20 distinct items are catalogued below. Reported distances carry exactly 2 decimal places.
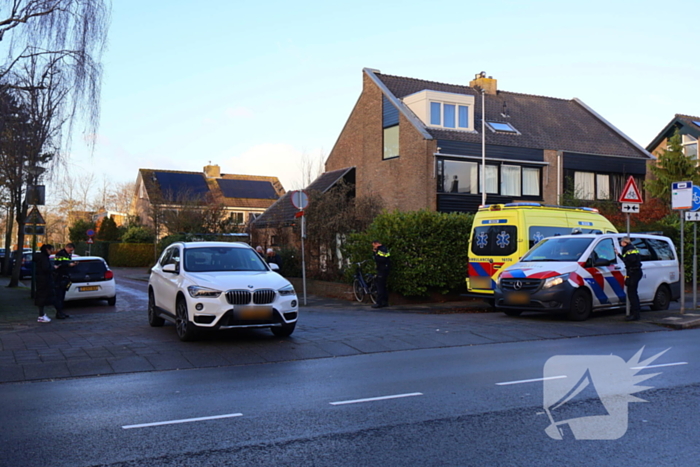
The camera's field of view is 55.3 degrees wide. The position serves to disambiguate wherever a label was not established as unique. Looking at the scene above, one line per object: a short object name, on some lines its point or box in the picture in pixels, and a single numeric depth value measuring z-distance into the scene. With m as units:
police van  13.40
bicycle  17.94
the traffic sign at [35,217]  22.92
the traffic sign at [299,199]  17.52
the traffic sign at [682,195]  14.62
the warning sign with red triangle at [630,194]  14.20
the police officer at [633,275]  13.60
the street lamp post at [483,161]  30.98
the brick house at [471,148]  31.94
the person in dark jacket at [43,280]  14.30
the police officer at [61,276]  15.35
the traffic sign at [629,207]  14.31
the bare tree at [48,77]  14.77
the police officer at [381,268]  16.89
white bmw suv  10.46
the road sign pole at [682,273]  14.93
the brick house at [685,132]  39.91
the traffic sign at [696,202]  15.48
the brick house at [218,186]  64.31
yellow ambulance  15.63
